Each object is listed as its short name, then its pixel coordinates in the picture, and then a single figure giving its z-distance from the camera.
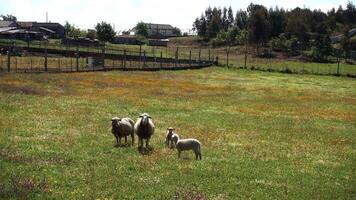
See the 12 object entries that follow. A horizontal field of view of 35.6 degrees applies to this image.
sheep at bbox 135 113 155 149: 26.47
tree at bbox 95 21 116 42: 190.88
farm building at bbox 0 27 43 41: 156.12
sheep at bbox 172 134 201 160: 24.41
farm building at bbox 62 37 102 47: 148.51
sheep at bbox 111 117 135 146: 26.92
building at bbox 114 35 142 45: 196.98
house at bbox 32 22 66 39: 198.88
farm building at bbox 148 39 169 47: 186.91
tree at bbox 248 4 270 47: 173.62
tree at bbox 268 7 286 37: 188.48
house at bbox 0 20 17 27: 185.52
